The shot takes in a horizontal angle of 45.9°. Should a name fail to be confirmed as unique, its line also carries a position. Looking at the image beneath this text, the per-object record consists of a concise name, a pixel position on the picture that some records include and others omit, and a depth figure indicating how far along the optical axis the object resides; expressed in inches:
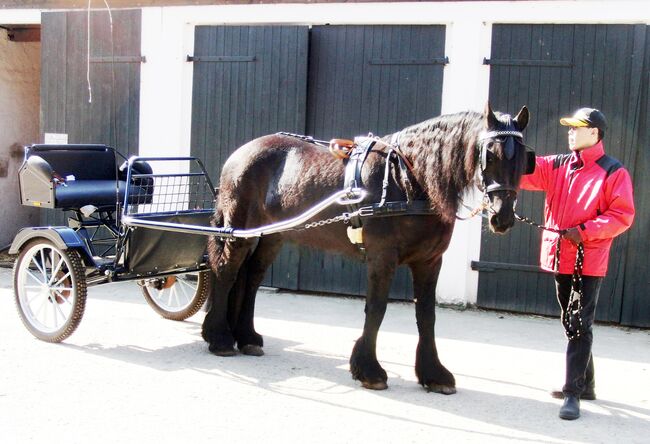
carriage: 229.6
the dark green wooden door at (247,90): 325.1
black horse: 174.2
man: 176.9
